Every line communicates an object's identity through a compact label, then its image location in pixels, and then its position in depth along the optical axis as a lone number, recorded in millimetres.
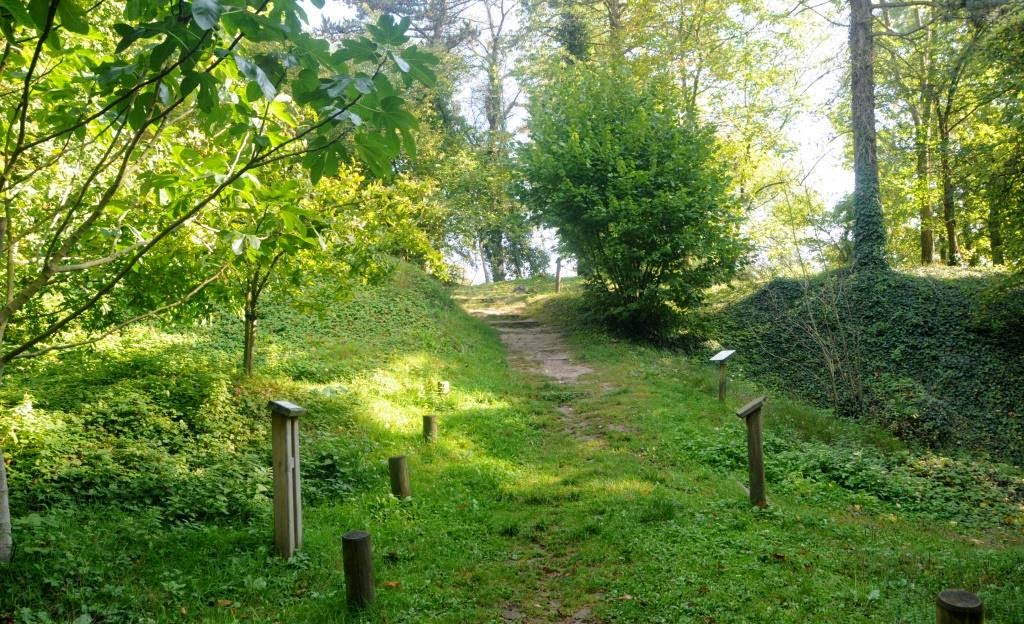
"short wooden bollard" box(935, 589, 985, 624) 2898
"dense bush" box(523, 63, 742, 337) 16391
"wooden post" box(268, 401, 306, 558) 5441
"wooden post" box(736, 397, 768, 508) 7016
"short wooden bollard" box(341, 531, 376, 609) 4637
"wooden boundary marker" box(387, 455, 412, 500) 7137
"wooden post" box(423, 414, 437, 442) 9188
